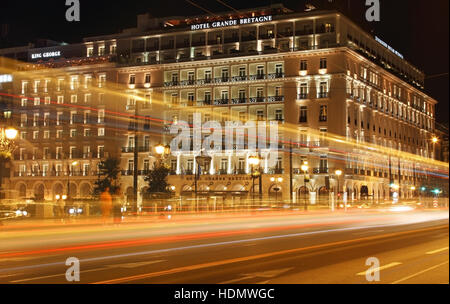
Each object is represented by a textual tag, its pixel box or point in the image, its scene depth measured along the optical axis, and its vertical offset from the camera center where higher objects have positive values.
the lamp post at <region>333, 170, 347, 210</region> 67.66 -0.67
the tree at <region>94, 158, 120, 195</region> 64.19 +1.64
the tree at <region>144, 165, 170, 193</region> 53.71 +0.42
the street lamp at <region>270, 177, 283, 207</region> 70.06 +0.20
